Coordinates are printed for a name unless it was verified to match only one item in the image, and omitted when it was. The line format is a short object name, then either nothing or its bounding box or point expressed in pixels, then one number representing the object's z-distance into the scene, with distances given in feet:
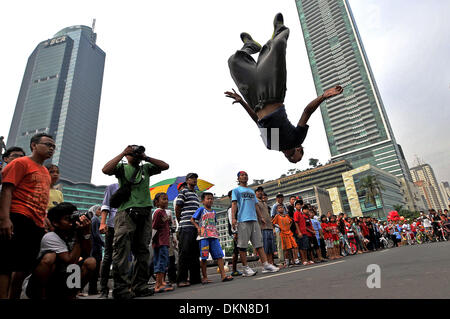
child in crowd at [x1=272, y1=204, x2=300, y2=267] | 21.24
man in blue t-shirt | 15.52
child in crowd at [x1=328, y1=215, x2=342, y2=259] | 31.03
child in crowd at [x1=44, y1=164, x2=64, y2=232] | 12.83
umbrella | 35.73
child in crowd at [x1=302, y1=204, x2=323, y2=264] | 23.85
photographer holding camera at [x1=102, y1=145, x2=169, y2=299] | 10.68
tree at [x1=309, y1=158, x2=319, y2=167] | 325.73
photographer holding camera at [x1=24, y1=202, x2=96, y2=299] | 7.58
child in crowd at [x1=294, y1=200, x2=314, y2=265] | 22.14
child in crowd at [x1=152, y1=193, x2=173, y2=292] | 14.29
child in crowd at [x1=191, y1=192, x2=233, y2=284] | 15.24
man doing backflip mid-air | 12.27
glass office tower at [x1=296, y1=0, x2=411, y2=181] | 366.02
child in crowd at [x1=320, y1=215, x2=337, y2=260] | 30.08
